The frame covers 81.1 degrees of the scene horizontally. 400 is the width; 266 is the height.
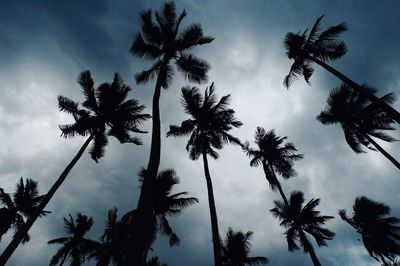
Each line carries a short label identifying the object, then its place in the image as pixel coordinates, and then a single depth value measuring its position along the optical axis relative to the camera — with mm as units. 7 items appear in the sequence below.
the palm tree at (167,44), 14016
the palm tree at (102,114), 16500
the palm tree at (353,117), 17266
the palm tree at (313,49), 13044
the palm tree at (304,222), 21766
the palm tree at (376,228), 22641
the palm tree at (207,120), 19203
